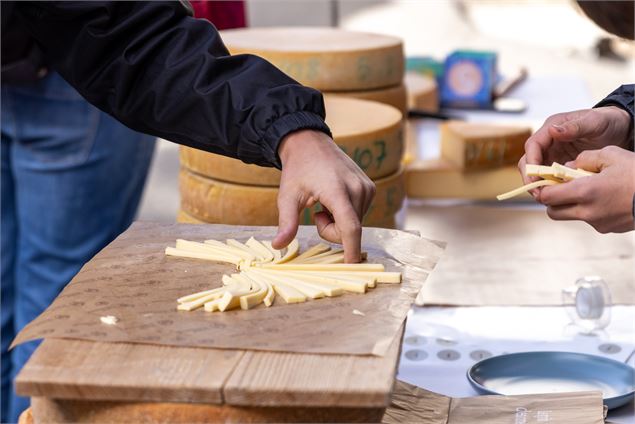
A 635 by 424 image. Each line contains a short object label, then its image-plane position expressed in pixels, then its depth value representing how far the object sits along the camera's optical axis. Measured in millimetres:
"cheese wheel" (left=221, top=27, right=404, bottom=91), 2193
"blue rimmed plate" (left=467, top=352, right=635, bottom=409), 1772
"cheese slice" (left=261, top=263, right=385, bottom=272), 1636
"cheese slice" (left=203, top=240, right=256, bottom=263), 1677
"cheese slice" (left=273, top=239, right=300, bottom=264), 1674
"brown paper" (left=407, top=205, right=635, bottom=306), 2193
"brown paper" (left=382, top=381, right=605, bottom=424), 1636
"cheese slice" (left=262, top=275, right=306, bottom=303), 1569
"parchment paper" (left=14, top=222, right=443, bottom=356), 1474
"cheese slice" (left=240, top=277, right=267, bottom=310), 1549
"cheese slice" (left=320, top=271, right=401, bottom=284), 1617
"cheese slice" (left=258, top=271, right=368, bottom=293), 1593
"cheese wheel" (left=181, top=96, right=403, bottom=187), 1964
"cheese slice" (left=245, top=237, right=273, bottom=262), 1687
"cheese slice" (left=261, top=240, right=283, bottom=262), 1682
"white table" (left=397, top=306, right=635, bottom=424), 1857
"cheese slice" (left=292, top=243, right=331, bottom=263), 1688
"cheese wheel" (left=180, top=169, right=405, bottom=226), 1967
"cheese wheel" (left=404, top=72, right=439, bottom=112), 3198
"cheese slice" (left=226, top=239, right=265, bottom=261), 1687
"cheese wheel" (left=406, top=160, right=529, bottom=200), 2616
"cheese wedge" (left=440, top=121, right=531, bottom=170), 2597
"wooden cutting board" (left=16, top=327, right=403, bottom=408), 1390
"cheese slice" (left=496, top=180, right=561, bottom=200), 1675
